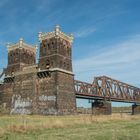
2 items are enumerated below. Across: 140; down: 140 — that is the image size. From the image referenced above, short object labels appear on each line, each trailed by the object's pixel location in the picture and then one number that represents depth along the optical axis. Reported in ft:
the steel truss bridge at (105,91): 211.70
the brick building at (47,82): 173.37
